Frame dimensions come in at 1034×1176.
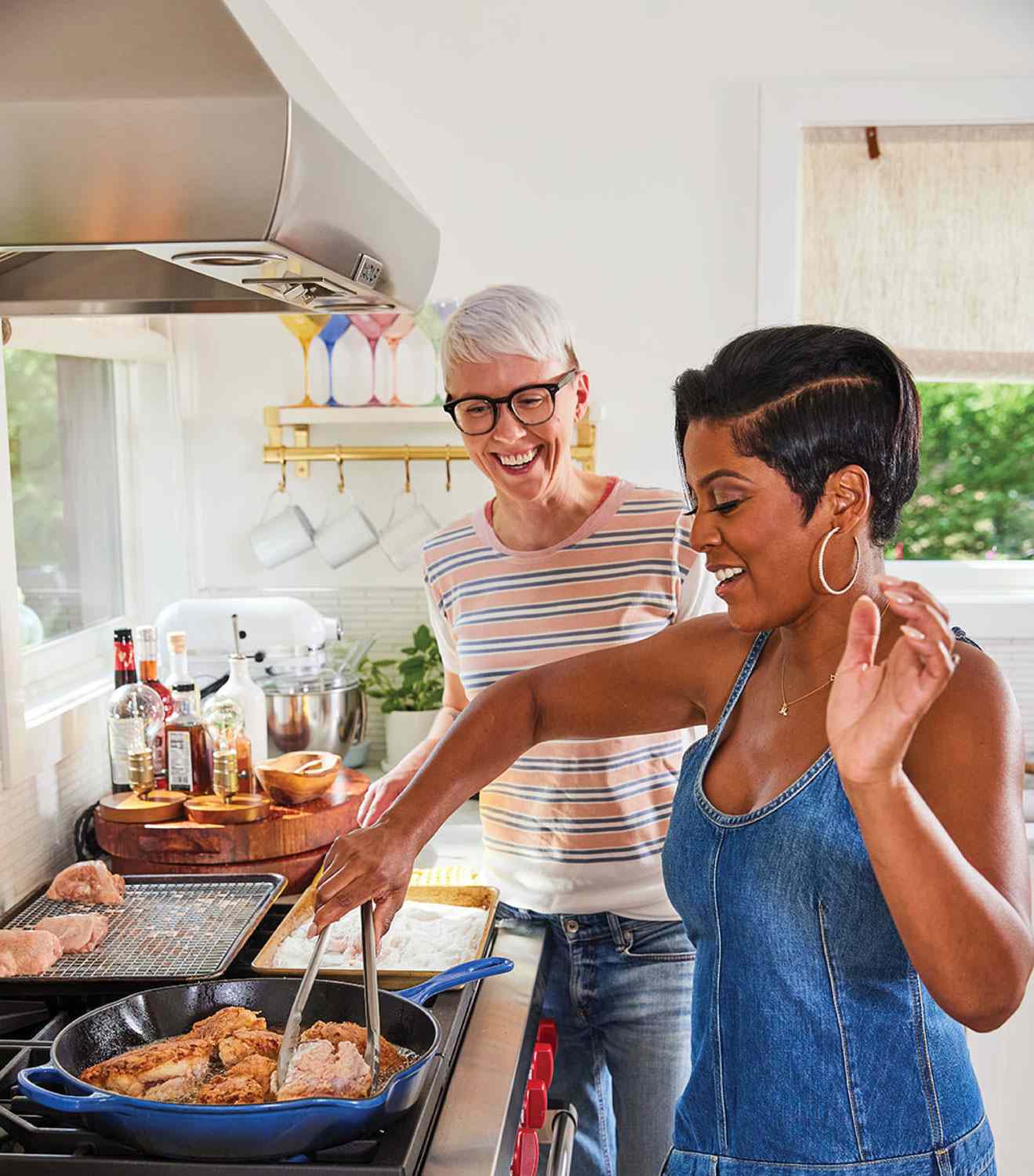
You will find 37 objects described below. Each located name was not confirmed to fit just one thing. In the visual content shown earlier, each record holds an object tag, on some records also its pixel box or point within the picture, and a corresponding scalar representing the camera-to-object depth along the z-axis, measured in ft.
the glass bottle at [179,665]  7.16
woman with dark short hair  3.55
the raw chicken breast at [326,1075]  3.99
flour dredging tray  5.16
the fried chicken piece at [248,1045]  4.25
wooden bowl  6.87
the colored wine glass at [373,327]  9.29
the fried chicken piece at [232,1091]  3.94
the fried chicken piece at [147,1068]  4.07
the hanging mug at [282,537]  9.57
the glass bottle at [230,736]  6.92
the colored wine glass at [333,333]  9.27
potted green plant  8.97
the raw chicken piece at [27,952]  5.12
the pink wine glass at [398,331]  9.25
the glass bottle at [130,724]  6.97
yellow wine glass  9.11
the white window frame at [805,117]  9.20
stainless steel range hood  3.35
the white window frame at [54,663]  6.30
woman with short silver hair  5.56
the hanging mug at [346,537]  9.60
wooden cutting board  6.52
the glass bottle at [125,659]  7.09
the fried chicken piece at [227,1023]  4.46
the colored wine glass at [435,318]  9.16
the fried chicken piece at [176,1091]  4.00
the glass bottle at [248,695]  7.45
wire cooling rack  5.11
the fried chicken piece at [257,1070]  4.10
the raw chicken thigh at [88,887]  5.86
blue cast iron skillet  3.79
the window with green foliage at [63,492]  8.04
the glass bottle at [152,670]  7.16
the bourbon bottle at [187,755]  6.94
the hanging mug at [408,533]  9.52
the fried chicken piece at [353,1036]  4.29
